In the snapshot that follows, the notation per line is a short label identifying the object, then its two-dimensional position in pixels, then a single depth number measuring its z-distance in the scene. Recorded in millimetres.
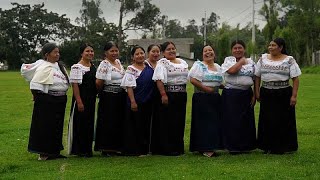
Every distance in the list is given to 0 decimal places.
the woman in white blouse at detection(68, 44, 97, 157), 7656
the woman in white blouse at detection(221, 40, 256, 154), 7766
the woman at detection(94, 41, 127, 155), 7727
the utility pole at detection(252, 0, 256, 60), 45450
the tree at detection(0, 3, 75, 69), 67812
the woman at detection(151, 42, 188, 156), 7691
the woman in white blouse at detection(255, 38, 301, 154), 7590
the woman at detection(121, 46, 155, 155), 7715
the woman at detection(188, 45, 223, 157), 7703
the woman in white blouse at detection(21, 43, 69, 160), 7559
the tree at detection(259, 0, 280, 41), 52531
